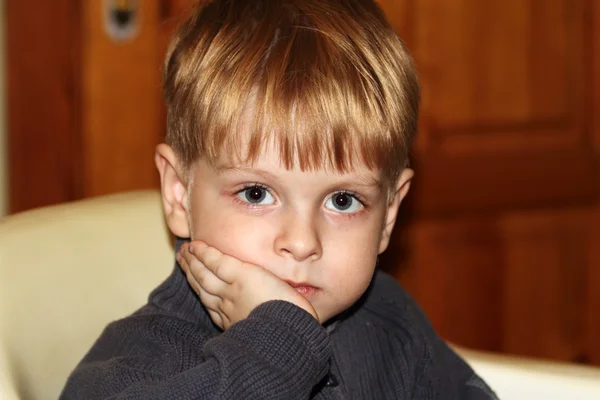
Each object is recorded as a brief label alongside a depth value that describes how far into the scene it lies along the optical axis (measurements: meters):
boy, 1.06
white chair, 1.09
